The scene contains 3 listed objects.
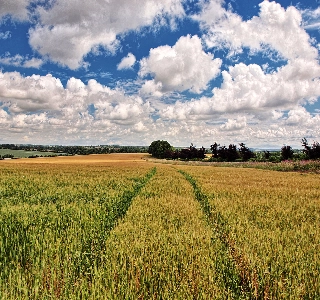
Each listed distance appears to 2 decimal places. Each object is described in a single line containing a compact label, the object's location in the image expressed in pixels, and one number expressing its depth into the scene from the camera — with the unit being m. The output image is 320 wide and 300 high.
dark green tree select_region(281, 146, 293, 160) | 66.50
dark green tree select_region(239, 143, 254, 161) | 80.62
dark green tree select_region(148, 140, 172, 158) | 125.19
